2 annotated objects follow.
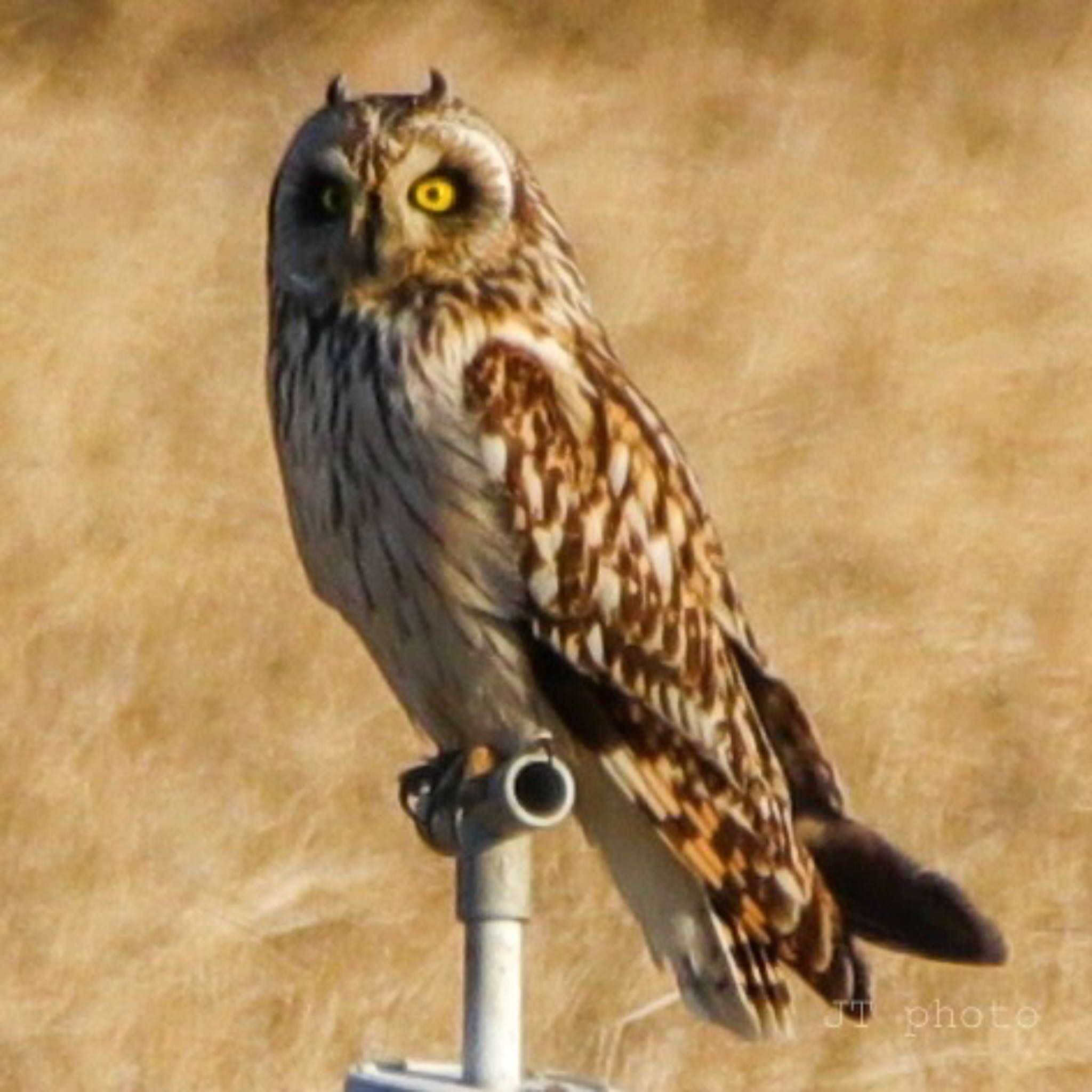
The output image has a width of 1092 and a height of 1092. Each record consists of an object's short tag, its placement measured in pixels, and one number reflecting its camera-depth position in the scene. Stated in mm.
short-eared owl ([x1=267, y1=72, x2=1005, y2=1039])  10656
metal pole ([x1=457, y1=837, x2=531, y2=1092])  9461
